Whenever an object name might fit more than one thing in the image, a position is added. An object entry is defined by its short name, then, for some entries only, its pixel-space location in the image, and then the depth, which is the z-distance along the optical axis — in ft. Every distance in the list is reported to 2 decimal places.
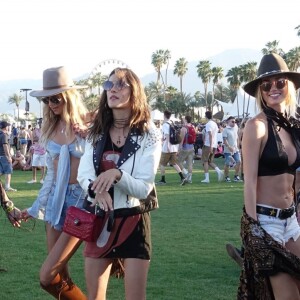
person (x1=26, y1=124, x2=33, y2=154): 103.05
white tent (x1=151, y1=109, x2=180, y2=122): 126.58
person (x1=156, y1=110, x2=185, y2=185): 58.75
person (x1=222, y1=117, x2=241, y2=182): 61.11
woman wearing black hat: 12.83
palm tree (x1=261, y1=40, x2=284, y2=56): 246.68
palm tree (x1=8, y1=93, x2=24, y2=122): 533.01
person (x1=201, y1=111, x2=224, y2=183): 60.44
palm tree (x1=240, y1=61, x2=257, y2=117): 253.24
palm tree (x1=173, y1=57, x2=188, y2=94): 330.13
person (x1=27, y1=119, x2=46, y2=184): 60.29
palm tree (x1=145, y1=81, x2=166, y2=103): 334.65
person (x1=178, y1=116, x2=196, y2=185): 59.62
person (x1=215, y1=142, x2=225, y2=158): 101.43
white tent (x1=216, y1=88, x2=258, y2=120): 176.98
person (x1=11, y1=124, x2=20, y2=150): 122.86
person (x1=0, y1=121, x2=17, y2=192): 51.78
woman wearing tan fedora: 15.42
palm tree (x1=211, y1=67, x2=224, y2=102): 325.21
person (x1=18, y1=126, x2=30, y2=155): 96.96
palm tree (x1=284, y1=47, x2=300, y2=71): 207.72
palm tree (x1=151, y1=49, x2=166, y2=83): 336.70
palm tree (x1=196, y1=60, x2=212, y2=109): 323.98
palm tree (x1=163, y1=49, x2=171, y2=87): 337.00
